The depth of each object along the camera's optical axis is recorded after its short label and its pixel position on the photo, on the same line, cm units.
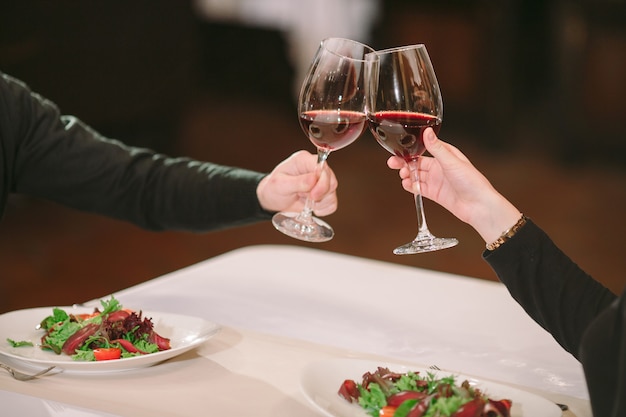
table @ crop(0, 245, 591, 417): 164
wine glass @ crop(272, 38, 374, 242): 178
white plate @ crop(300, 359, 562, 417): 158
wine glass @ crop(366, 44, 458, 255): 173
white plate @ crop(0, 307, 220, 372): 165
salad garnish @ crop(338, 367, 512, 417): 152
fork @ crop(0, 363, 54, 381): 165
